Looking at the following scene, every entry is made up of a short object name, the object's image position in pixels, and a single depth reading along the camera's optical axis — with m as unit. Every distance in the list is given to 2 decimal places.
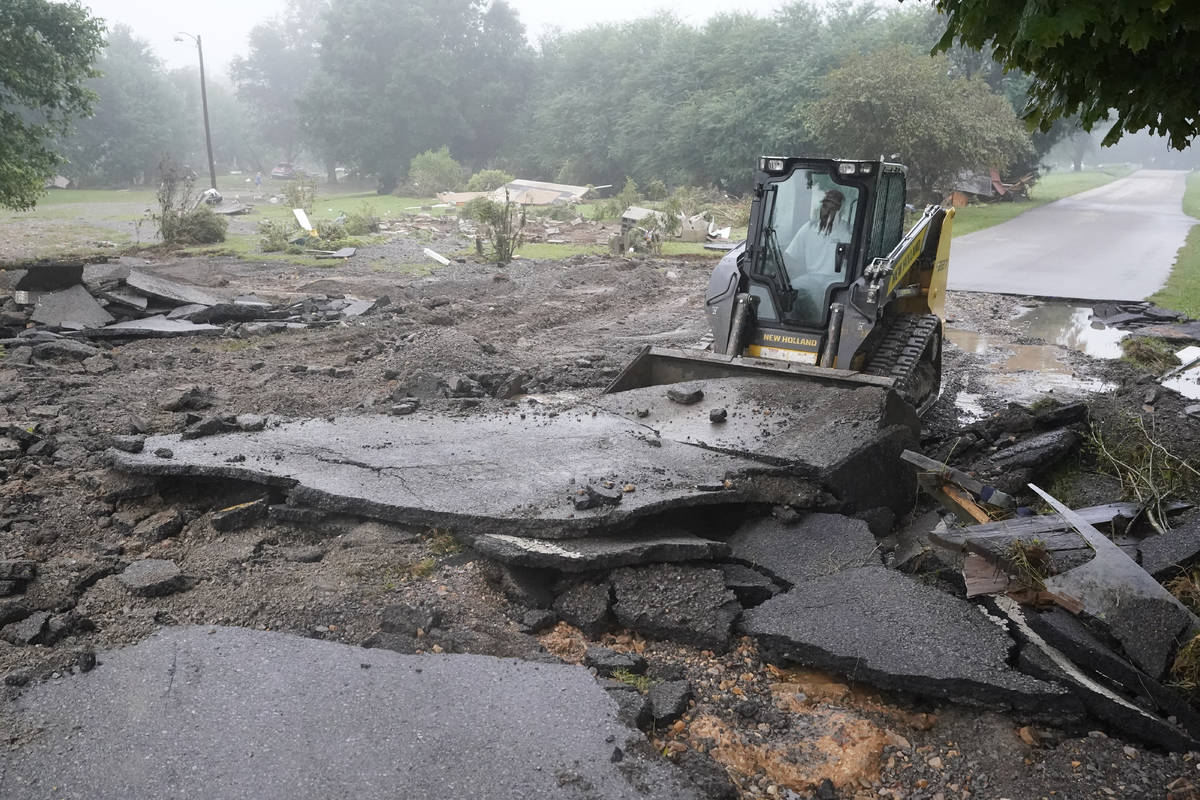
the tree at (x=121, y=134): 54.97
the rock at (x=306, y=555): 5.48
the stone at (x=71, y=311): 12.58
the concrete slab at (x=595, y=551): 5.12
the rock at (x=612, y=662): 4.52
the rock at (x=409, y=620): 4.75
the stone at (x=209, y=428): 6.75
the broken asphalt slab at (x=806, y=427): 6.15
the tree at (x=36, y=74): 16.39
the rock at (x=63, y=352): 10.93
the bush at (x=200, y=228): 23.58
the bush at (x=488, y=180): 43.19
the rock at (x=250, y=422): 7.02
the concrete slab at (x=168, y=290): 14.09
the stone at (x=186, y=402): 8.89
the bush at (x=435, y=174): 45.94
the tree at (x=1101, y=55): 3.12
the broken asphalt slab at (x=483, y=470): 5.52
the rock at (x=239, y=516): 5.80
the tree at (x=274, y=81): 74.13
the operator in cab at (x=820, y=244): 8.41
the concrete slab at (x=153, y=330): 12.45
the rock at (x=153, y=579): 5.05
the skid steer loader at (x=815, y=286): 8.17
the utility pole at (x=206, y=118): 40.94
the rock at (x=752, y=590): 5.19
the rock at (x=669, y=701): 4.18
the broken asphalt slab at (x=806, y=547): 5.35
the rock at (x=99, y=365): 10.51
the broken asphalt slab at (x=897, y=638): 4.26
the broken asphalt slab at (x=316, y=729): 3.62
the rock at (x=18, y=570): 5.02
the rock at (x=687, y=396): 7.40
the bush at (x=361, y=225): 27.38
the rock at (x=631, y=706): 4.07
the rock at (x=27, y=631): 4.54
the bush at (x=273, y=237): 23.03
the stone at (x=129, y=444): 6.36
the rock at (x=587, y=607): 4.93
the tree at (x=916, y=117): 29.42
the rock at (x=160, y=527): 5.76
